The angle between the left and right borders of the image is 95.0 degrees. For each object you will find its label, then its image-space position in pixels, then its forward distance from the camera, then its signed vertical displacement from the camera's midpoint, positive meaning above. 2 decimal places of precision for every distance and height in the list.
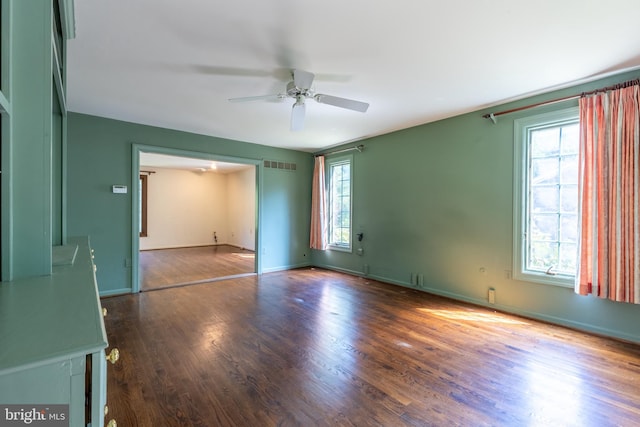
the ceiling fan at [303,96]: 2.59 +1.12
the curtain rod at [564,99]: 2.68 +1.21
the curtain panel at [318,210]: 6.01 +0.05
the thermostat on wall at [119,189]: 4.20 +0.32
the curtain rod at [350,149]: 5.36 +1.21
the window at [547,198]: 3.12 +0.18
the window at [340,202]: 5.77 +0.21
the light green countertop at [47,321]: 0.57 -0.26
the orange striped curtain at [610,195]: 2.64 +0.18
